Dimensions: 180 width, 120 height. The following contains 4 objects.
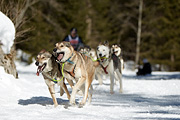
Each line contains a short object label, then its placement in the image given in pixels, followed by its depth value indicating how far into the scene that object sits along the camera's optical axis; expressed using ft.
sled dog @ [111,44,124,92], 59.33
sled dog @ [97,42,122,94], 57.25
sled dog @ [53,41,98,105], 36.55
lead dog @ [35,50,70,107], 36.29
